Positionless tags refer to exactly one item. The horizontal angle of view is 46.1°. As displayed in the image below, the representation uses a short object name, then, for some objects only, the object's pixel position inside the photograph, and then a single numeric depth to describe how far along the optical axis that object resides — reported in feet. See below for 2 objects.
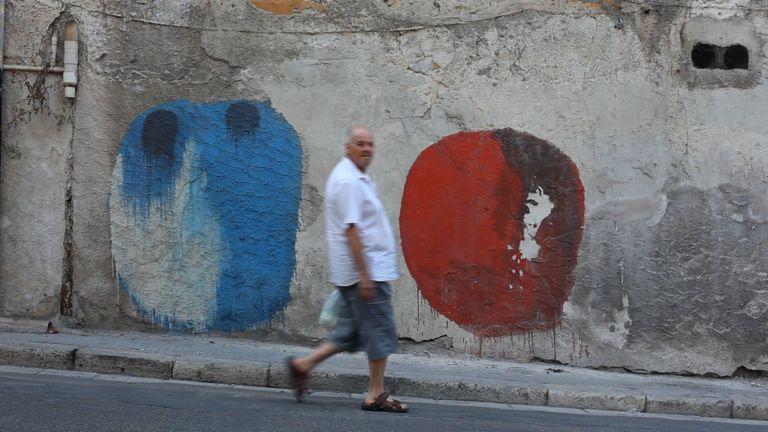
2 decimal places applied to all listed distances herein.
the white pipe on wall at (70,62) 26.02
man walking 17.92
